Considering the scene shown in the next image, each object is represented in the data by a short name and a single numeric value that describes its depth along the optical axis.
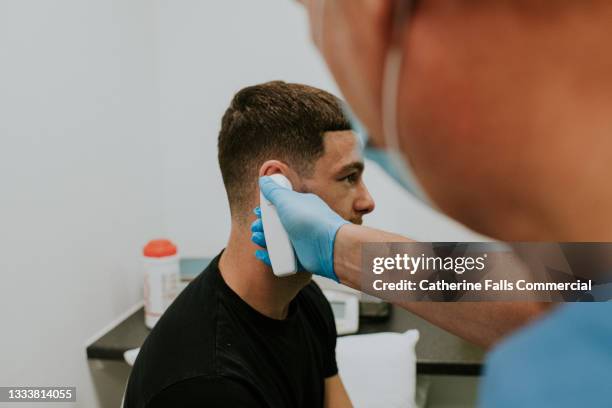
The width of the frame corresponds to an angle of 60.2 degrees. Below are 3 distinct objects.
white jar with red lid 1.48
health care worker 0.20
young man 0.88
